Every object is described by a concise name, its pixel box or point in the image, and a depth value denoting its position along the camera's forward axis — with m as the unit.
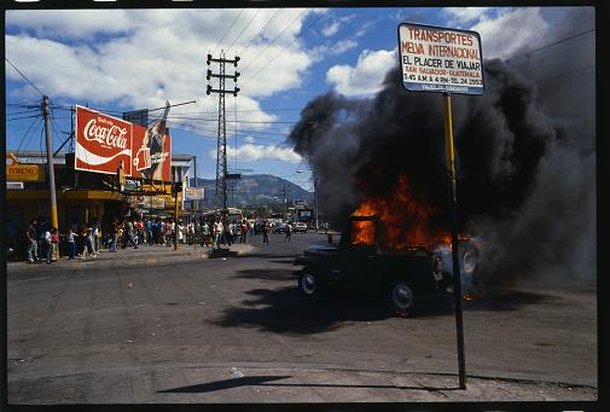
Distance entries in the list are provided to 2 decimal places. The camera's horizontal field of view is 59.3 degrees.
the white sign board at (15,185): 11.35
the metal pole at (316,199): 10.73
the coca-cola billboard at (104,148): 15.86
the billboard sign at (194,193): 27.88
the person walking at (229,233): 20.57
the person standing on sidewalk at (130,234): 23.09
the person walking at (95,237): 18.42
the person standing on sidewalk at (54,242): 15.59
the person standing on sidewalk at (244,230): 19.44
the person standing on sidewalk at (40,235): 13.65
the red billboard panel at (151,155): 16.94
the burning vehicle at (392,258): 9.10
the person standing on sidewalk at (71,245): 17.27
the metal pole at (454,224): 5.56
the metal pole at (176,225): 22.26
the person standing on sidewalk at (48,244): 15.19
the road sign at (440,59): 5.31
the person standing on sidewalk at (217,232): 21.36
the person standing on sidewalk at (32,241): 12.80
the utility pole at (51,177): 15.73
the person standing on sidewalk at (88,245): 17.80
